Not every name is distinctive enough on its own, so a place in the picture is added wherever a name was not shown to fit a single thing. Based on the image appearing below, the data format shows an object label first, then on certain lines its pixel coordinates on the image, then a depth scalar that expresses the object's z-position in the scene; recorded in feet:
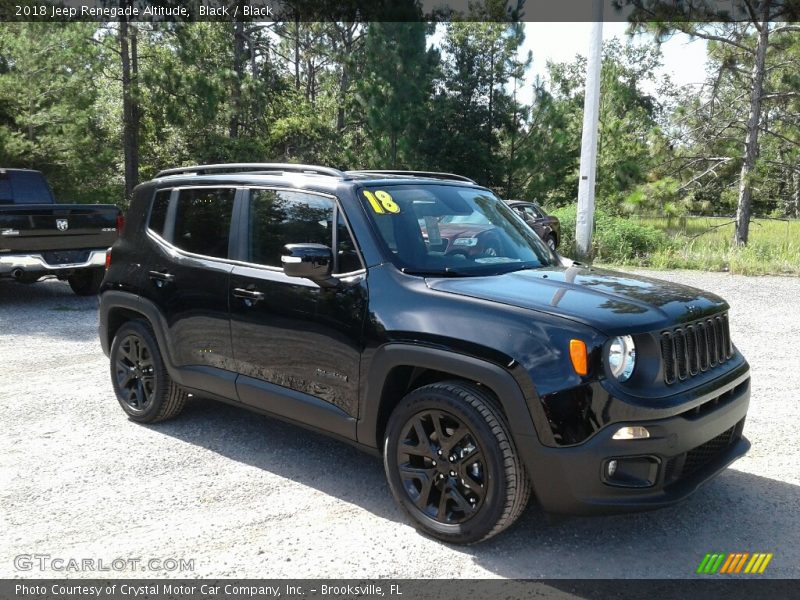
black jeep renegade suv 10.38
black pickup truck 31.71
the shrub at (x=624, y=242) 54.24
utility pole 50.72
